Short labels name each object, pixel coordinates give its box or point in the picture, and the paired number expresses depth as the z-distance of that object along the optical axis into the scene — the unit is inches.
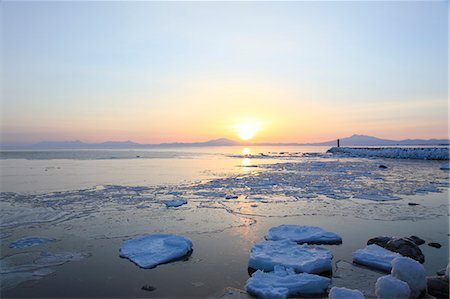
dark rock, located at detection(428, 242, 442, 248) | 225.9
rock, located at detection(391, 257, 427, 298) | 155.9
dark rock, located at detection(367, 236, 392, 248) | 223.3
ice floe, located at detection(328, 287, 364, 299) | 143.3
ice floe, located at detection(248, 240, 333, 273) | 188.2
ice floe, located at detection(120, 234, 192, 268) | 204.8
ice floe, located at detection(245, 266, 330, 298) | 159.6
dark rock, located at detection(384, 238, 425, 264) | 202.7
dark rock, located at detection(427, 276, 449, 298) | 157.9
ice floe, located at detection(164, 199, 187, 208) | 371.9
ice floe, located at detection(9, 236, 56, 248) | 230.7
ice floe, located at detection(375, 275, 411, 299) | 147.2
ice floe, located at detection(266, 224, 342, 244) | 239.9
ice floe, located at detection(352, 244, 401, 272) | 189.5
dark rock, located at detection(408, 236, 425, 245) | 232.4
